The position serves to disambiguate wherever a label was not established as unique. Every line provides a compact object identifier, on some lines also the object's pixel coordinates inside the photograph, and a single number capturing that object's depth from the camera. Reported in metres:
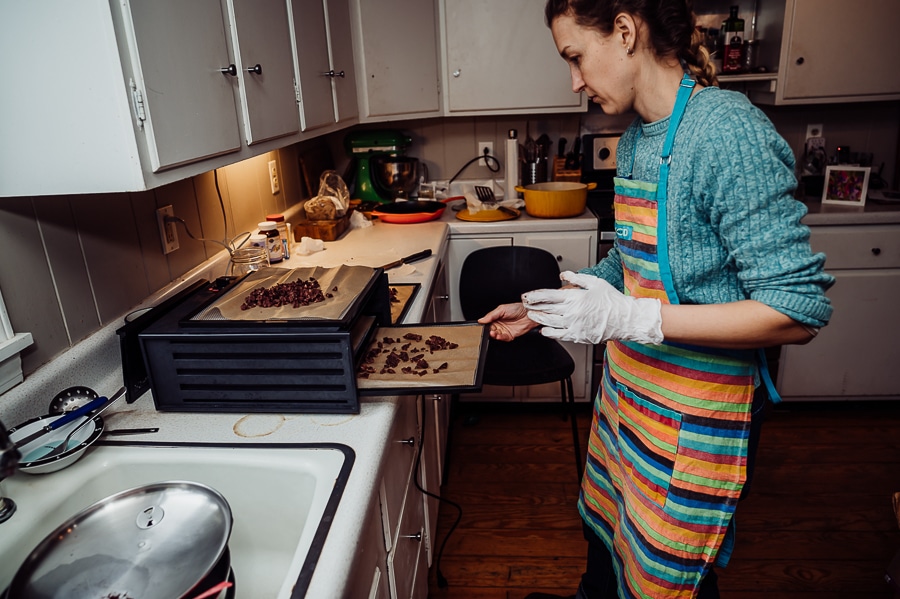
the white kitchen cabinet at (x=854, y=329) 2.49
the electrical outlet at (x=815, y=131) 2.93
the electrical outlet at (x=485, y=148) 3.10
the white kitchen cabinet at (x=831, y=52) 2.47
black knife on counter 1.99
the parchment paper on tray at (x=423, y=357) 1.10
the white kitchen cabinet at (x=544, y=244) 2.59
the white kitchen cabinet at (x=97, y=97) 0.85
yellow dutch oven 2.57
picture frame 2.56
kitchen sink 0.92
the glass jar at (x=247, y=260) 1.71
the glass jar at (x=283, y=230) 2.07
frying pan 2.66
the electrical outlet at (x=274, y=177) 2.27
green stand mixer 2.89
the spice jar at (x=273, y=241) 1.96
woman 0.96
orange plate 2.63
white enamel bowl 0.94
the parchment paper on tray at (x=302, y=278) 1.08
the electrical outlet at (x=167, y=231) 1.46
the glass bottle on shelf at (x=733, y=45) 2.69
